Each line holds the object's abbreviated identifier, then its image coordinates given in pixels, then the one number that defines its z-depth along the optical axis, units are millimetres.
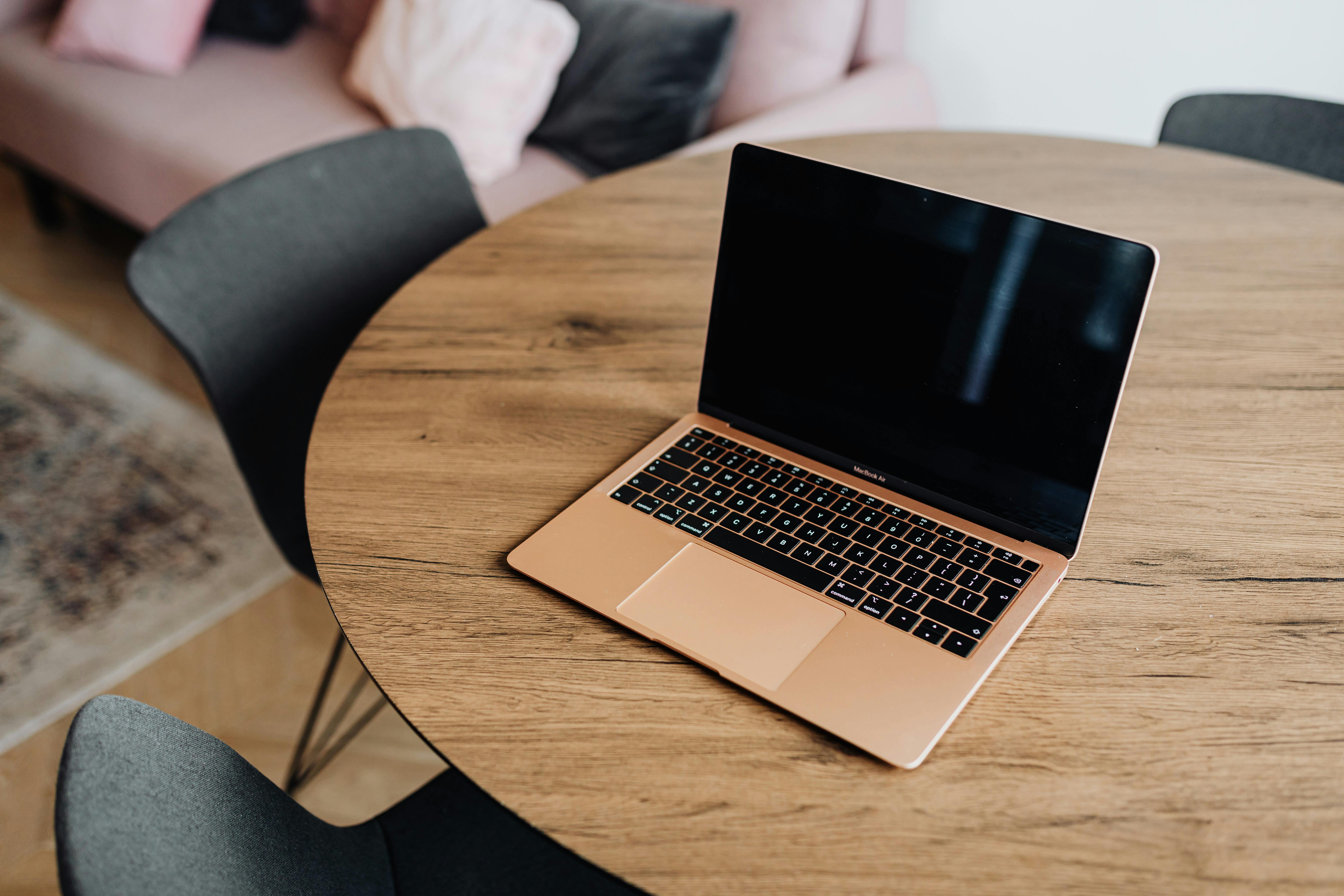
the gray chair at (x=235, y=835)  472
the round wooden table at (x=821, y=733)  496
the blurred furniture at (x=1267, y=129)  1354
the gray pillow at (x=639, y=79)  1936
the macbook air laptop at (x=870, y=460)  585
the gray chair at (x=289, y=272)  980
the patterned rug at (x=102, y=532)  1542
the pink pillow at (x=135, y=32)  2342
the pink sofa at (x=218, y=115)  1964
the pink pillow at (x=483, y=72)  1975
